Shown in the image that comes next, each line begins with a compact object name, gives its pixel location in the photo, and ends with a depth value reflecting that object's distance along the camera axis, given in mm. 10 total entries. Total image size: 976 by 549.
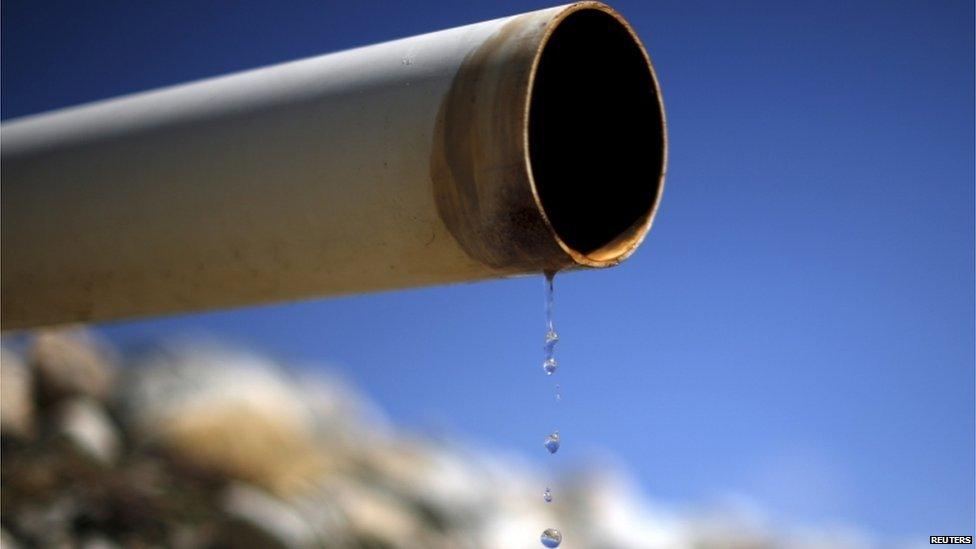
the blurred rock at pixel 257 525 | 4734
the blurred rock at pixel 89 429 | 5090
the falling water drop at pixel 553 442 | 2490
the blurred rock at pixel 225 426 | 5539
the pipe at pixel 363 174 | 1866
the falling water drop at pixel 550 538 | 2707
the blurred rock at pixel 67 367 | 5814
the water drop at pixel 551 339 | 2230
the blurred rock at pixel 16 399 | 5246
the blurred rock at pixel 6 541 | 4074
